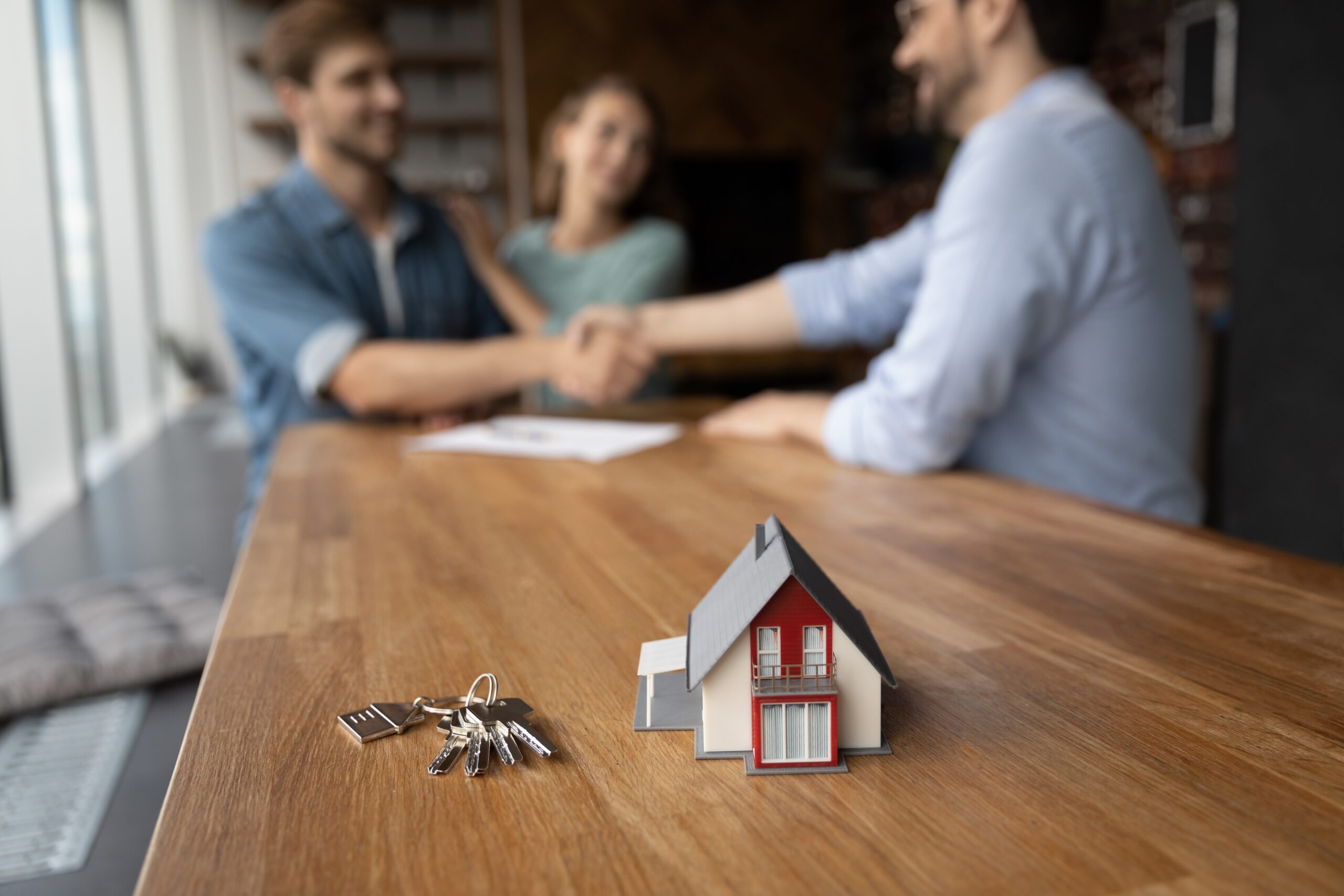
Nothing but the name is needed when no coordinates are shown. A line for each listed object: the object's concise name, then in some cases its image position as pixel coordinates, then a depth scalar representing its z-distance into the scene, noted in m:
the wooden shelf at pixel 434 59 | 6.33
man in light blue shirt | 1.17
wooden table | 0.44
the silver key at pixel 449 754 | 0.52
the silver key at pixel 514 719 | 0.54
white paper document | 1.49
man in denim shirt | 1.79
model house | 0.51
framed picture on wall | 3.55
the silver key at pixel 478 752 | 0.52
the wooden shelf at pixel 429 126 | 6.43
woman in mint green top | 2.51
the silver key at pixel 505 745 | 0.53
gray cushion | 1.44
